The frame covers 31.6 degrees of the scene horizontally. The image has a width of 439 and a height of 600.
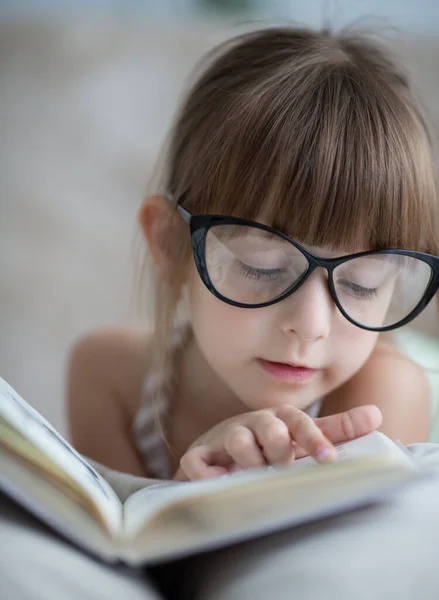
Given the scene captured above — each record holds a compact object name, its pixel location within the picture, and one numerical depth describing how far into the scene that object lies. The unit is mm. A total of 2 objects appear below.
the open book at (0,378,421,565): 559
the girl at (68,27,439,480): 870
